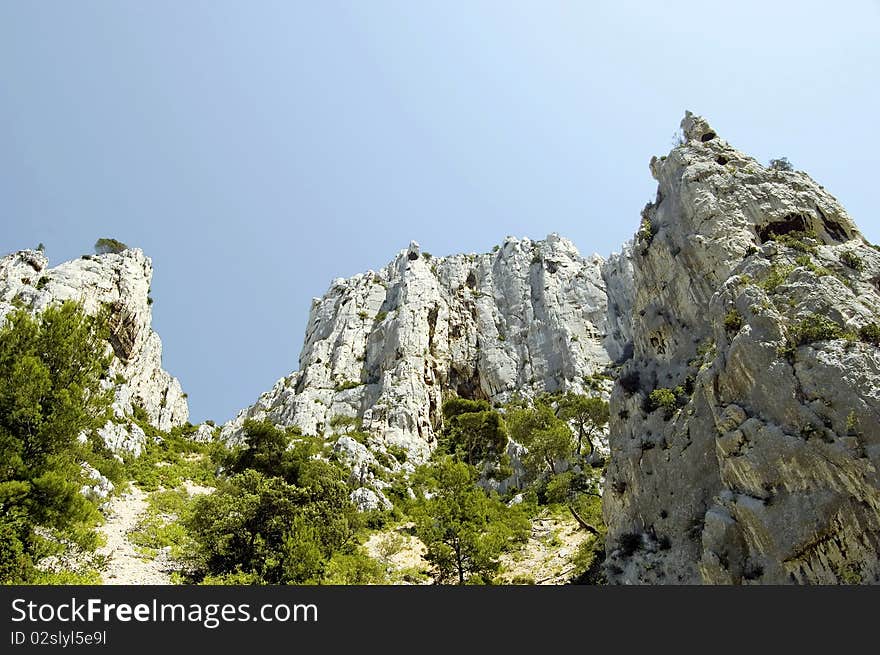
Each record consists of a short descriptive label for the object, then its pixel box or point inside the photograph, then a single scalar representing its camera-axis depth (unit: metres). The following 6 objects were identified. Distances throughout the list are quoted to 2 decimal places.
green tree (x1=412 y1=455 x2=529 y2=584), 31.39
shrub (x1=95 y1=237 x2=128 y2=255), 88.06
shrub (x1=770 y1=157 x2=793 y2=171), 38.81
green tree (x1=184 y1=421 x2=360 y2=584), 26.75
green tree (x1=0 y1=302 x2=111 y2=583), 16.11
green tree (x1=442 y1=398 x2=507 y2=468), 69.71
